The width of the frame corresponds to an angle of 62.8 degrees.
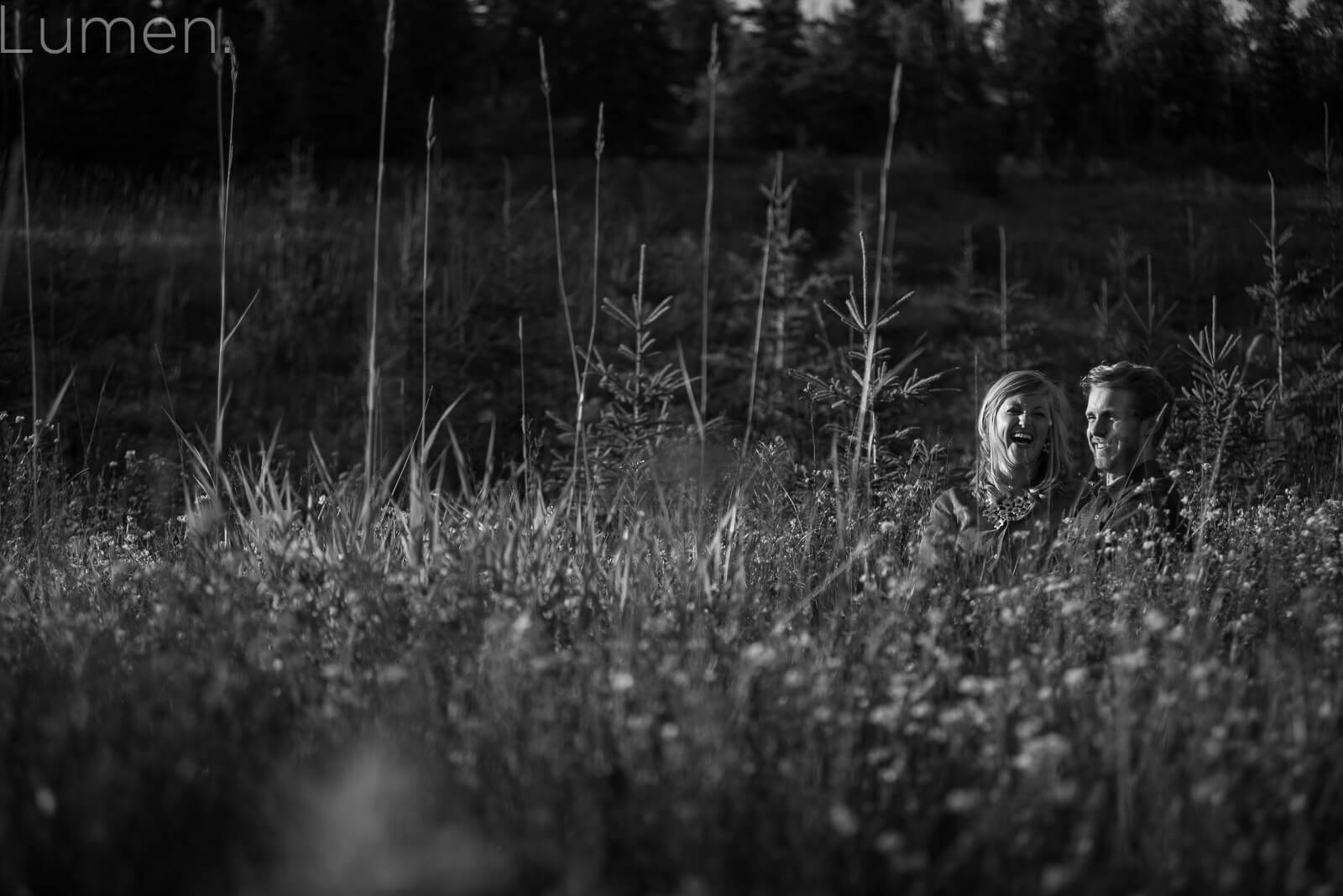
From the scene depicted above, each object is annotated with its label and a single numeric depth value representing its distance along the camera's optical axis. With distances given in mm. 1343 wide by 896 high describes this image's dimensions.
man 3826
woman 3660
